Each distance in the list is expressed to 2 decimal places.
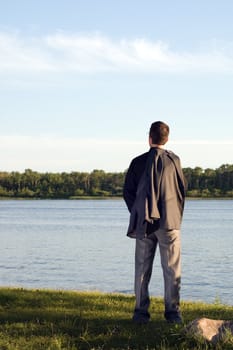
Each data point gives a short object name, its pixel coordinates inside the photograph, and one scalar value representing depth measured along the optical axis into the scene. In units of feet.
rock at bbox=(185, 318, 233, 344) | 20.02
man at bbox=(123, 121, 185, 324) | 23.04
